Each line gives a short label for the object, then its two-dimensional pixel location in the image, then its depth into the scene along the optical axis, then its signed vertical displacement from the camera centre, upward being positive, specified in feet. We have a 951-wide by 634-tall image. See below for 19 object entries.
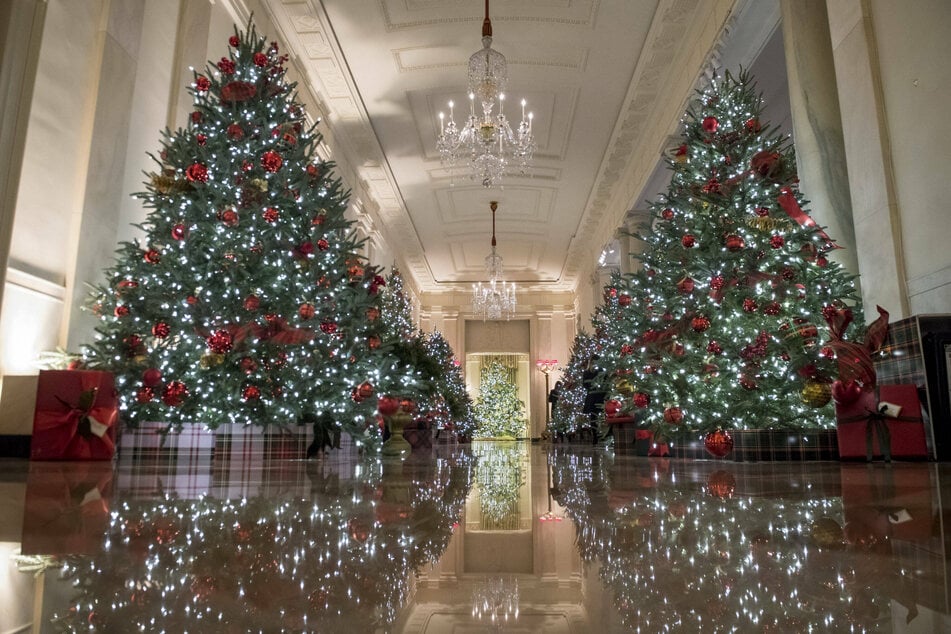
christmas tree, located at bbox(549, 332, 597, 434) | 36.32 +2.85
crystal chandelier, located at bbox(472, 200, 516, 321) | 44.14 +10.20
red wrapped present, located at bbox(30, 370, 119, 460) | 10.13 +0.29
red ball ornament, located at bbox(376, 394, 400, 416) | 12.82 +0.63
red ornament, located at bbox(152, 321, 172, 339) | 12.12 +1.98
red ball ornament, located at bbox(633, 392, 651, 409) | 15.26 +0.90
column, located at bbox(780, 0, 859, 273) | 15.16 +7.79
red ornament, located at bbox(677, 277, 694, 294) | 14.78 +3.48
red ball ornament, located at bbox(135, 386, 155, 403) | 11.89 +0.76
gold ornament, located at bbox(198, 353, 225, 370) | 12.05 +1.41
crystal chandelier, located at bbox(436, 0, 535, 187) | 20.02 +11.03
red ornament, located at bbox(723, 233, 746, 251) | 14.26 +4.31
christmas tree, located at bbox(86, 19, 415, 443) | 12.35 +3.02
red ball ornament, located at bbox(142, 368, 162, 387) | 11.83 +1.07
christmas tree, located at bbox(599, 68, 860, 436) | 12.99 +3.25
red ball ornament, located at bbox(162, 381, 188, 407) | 11.70 +0.77
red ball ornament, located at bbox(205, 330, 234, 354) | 11.99 +1.75
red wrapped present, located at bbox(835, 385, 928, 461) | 10.41 +0.23
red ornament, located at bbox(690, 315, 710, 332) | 13.89 +2.45
